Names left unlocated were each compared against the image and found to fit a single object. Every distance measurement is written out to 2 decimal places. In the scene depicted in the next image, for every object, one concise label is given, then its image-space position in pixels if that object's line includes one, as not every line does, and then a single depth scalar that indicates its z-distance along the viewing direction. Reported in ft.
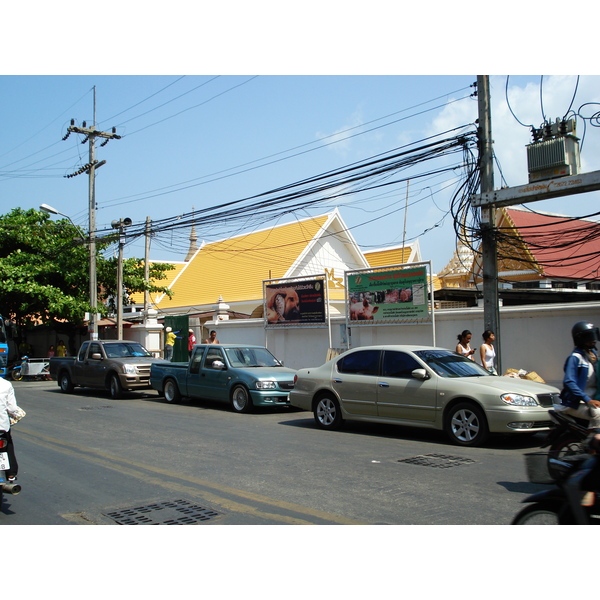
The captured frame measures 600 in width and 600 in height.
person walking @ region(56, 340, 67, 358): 98.64
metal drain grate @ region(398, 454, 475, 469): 26.99
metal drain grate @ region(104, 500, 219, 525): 19.19
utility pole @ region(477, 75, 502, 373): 42.83
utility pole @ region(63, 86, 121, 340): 87.10
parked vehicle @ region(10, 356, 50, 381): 86.53
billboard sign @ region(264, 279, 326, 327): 63.77
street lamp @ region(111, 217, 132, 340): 83.86
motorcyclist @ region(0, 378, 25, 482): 20.06
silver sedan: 30.35
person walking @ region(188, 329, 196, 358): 75.05
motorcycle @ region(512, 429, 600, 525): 13.55
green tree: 88.94
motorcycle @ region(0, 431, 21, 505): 20.03
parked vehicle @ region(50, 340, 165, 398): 58.54
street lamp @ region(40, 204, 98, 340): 86.84
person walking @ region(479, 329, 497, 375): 40.32
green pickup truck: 45.88
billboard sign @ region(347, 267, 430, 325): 53.36
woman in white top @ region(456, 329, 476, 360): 42.51
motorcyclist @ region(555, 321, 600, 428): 20.96
